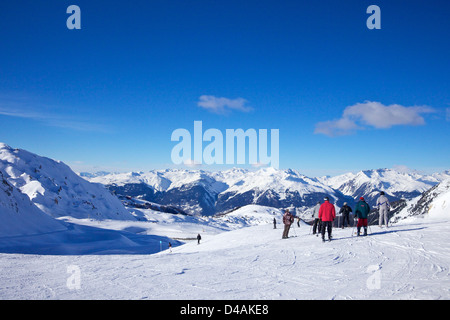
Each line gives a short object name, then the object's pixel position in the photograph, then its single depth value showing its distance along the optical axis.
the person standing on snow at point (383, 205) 17.98
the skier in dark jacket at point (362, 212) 15.85
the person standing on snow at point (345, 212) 20.48
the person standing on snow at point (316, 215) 16.50
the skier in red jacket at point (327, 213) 14.56
